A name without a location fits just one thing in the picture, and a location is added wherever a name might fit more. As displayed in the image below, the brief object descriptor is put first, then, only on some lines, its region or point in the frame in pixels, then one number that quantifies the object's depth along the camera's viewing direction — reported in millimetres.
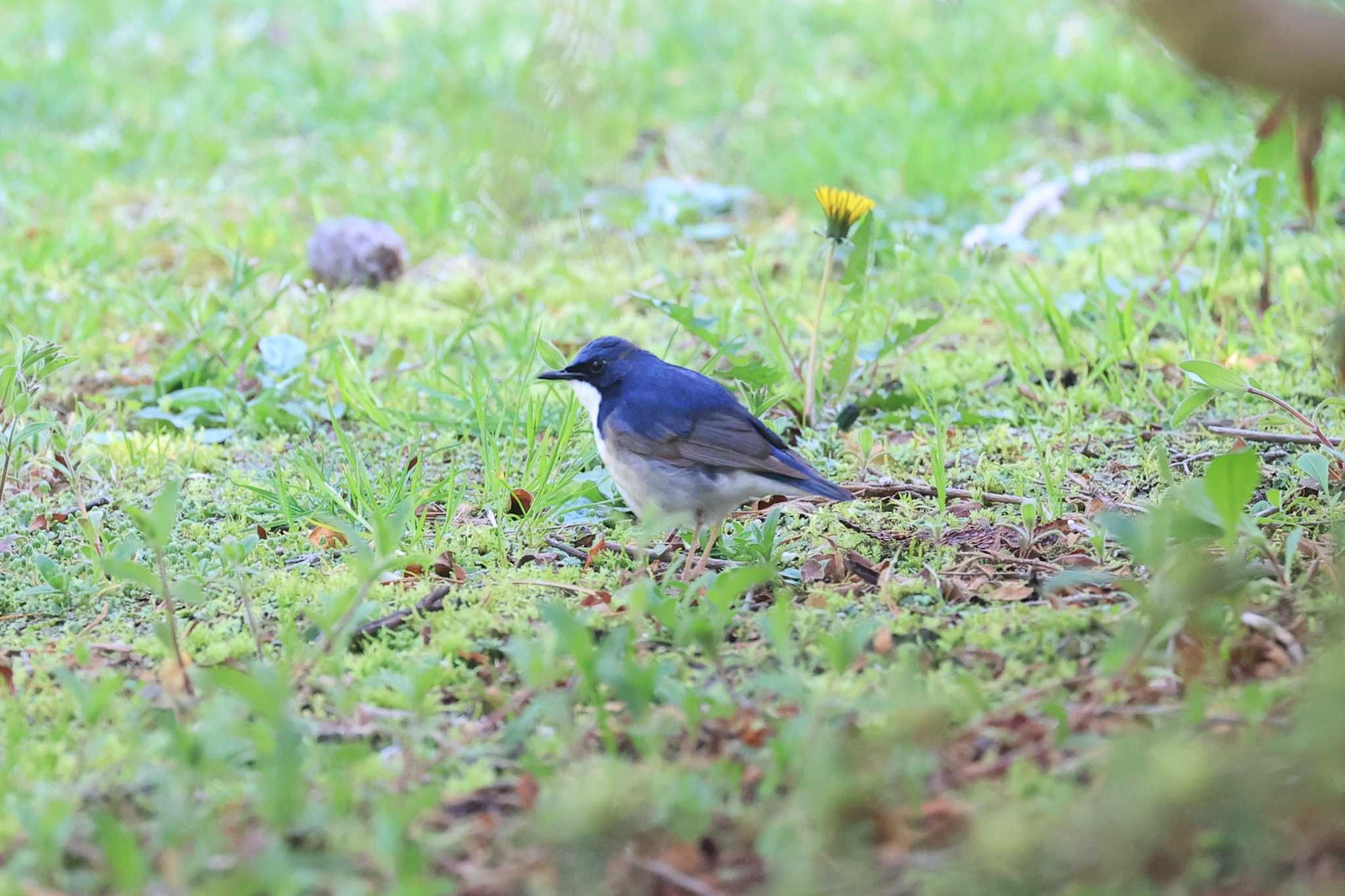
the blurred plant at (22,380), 7129
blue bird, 7480
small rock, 12664
